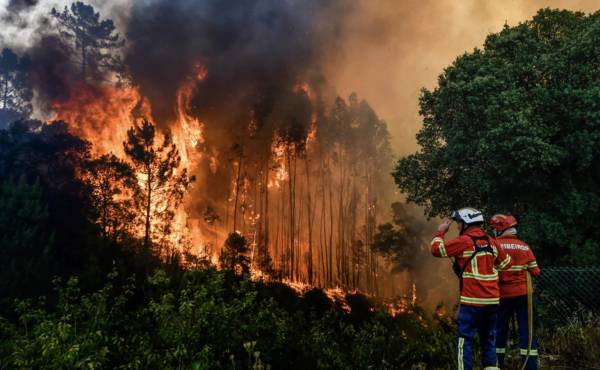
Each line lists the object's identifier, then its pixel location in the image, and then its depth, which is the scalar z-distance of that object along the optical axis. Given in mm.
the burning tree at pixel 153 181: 38375
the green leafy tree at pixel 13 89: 60781
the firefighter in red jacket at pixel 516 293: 5945
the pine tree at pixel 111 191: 33312
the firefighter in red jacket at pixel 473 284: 5102
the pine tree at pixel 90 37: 57906
